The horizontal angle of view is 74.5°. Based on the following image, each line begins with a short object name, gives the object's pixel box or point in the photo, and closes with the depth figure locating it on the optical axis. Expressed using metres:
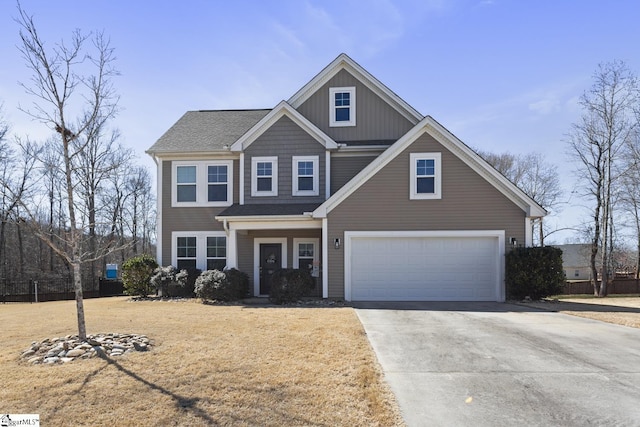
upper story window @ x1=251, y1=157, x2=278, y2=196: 15.89
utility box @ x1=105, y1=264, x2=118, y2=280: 21.13
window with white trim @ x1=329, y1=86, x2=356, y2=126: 16.66
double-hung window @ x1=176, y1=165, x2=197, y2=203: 16.44
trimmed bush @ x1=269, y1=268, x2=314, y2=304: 12.95
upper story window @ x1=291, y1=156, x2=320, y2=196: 15.83
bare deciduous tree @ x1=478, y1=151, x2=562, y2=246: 34.91
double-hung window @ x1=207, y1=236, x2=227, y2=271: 16.03
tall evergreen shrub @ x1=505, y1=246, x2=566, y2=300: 12.93
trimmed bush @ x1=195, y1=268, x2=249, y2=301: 13.11
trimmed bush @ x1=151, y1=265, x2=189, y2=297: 15.01
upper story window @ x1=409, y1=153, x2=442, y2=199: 13.73
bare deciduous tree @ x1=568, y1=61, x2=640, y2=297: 25.95
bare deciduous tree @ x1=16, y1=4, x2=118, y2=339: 6.56
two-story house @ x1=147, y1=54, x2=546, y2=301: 13.64
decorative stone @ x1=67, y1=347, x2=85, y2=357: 5.92
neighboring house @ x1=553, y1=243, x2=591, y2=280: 57.19
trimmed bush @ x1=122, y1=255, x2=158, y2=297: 15.62
